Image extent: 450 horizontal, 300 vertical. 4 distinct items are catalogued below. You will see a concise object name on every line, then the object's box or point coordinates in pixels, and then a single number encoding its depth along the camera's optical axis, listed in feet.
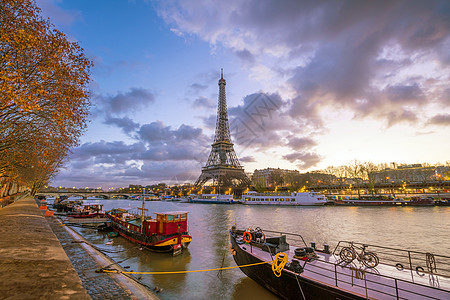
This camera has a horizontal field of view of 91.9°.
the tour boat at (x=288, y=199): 258.98
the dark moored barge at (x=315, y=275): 25.82
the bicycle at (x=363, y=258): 31.65
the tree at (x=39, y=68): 36.73
